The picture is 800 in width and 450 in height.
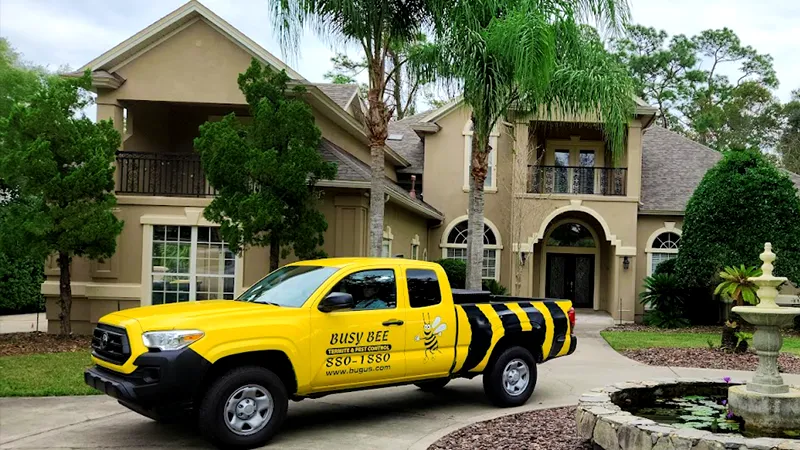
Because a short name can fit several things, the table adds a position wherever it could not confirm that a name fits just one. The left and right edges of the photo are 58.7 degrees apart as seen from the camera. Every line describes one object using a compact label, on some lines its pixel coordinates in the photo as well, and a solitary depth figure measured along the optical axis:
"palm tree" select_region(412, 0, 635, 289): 12.70
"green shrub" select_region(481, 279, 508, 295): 21.09
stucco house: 15.47
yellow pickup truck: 6.43
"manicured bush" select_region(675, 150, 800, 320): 18.75
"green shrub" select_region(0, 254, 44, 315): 22.70
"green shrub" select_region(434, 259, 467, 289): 19.84
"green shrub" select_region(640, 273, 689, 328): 20.48
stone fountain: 6.66
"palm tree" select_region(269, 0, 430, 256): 13.02
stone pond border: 5.36
